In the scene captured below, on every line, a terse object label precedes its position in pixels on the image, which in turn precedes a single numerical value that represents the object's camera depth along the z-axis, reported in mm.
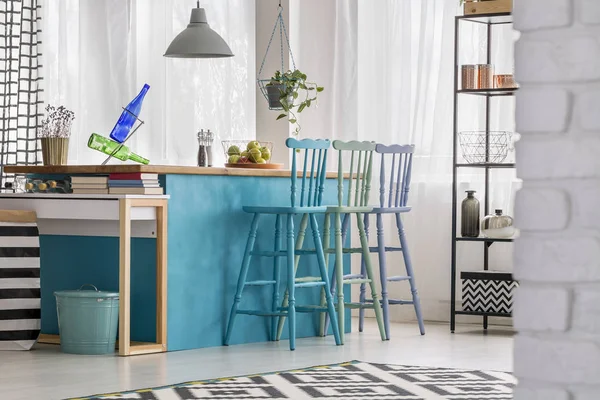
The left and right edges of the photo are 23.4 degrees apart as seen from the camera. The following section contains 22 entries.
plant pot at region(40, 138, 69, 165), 7381
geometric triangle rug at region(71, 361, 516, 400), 4905
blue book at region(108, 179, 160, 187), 6377
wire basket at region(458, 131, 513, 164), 8175
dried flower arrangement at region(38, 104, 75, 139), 7439
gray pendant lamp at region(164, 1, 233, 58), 7928
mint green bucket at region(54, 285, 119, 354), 6467
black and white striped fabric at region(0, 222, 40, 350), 6614
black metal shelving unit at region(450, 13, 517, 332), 7965
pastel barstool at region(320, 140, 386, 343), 7087
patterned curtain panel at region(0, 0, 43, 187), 8091
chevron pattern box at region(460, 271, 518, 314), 7923
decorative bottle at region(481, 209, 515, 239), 7933
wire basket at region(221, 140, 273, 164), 7686
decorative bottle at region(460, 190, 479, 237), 8107
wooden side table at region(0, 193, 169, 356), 6256
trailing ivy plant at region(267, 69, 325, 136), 8144
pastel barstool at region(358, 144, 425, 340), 7460
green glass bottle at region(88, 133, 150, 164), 7182
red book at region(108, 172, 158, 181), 6383
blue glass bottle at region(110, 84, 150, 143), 7276
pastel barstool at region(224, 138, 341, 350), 6751
